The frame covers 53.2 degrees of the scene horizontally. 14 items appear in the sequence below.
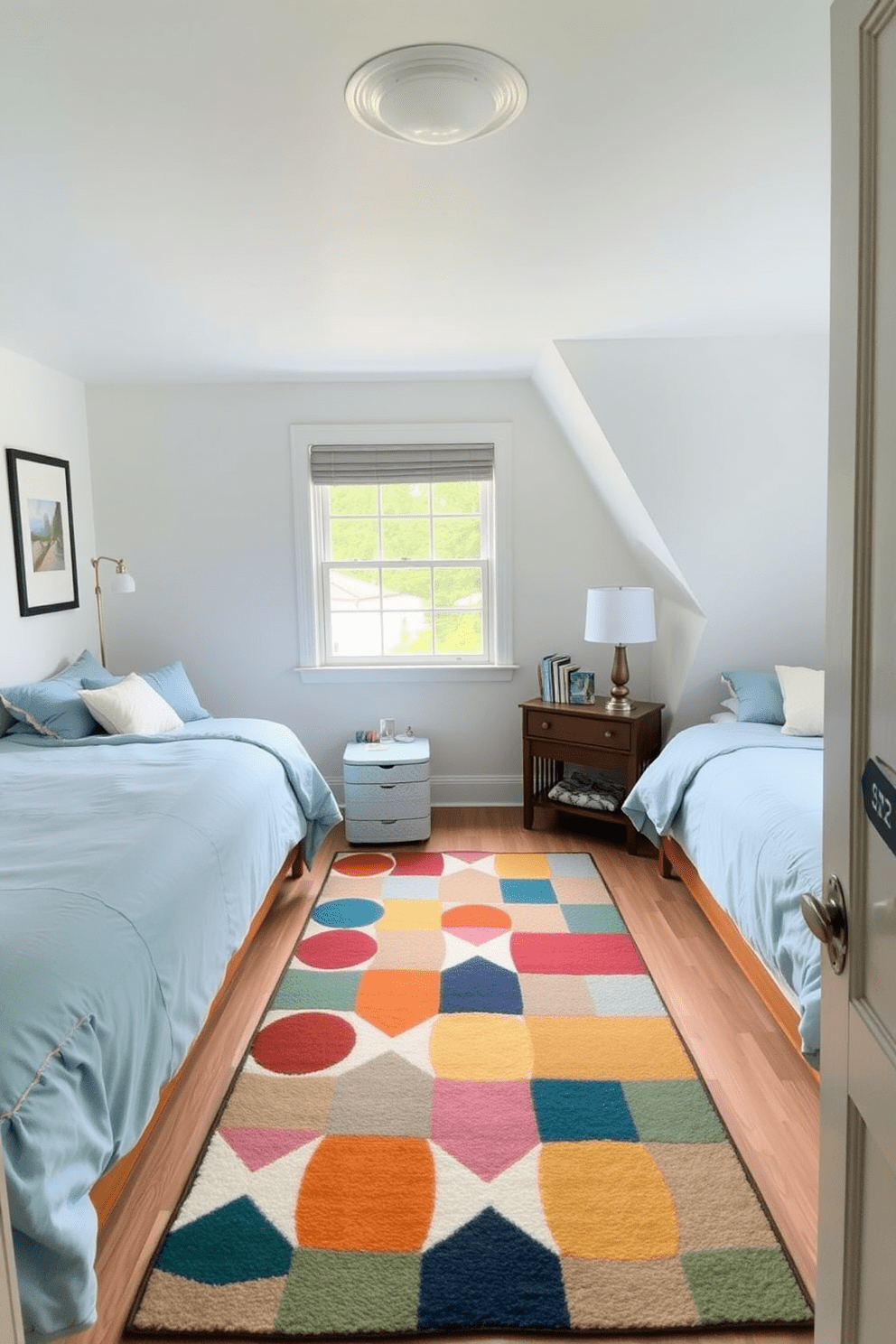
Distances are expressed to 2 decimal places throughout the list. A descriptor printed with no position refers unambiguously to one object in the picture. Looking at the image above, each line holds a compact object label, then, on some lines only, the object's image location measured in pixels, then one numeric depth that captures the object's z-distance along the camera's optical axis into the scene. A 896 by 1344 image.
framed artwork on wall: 3.91
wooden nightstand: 4.20
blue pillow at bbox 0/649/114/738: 3.67
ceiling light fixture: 1.66
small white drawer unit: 4.31
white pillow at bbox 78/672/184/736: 3.75
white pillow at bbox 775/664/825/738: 3.67
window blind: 4.72
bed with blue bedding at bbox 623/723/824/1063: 2.33
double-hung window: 4.71
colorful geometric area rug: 1.73
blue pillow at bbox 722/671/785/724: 3.96
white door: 0.86
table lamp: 4.12
